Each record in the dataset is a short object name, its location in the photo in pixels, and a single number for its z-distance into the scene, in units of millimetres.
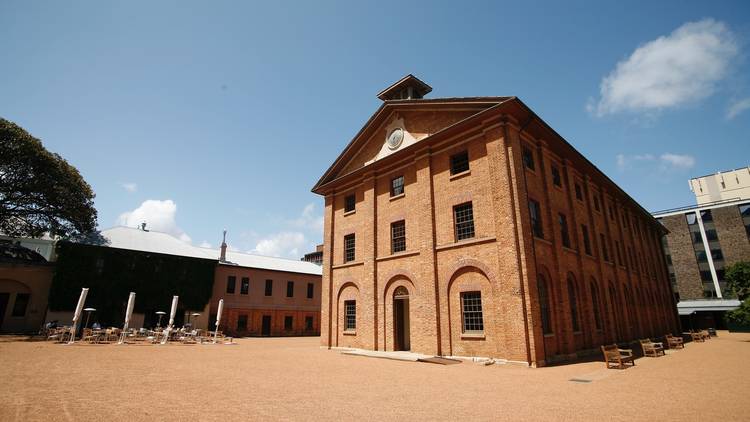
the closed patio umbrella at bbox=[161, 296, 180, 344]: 22691
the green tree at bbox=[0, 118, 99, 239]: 26906
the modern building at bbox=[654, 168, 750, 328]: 45875
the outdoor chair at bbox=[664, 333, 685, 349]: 21047
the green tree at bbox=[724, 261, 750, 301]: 24125
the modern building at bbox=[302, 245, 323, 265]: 62719
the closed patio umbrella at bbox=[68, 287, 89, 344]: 19705
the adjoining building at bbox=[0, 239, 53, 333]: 26734
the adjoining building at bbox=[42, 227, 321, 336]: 28344
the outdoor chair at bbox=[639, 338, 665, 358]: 16703
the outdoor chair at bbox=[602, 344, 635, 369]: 12843
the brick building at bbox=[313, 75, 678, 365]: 14727
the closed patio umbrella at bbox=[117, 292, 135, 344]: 20962
